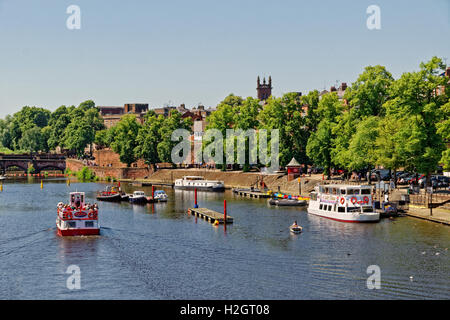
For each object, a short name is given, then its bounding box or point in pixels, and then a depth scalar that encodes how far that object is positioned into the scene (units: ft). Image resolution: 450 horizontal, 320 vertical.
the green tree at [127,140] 611.88
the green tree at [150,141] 579.07
